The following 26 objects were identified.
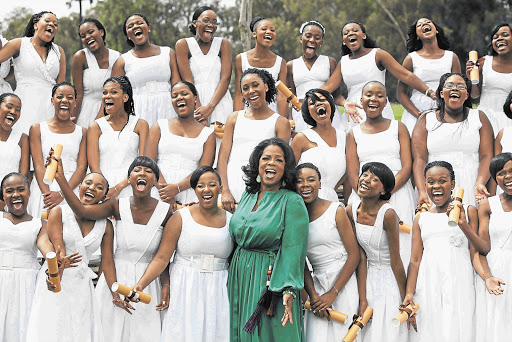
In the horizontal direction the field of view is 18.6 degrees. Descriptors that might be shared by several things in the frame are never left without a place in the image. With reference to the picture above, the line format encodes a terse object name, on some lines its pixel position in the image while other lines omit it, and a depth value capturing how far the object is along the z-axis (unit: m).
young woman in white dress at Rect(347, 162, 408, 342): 14.25
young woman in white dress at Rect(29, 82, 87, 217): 17.13
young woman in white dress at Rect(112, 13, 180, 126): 19.56
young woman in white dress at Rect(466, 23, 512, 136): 18.76
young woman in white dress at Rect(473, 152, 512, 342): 14.01
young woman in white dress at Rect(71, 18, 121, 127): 19.82
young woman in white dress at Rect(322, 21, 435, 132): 19.14
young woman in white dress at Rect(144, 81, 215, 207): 16.90
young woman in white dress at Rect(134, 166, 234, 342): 14.31
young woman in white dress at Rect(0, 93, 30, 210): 16.91
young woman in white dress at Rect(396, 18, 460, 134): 19.36
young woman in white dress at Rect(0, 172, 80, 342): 14.72
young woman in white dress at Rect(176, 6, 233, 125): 19.85
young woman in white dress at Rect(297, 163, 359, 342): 14.22
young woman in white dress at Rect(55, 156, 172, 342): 14.56
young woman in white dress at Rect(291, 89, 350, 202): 16.57
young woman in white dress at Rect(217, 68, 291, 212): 16.80
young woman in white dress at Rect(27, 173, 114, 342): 14.06
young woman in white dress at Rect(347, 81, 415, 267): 16.64
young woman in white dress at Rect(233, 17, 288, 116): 19.53
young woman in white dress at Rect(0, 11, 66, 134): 19.37
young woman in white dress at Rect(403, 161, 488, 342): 14.22
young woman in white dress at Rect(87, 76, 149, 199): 17.08
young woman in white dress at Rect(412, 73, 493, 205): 16.70
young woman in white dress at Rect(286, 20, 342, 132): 20.17
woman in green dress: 13.35
